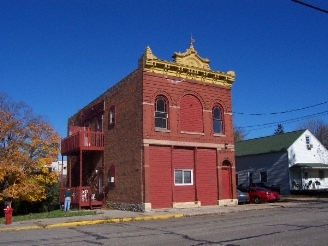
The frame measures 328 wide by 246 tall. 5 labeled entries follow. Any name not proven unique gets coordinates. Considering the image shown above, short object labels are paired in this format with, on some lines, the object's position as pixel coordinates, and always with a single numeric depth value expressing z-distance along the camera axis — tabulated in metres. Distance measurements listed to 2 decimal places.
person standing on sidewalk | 23.62
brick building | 22.36
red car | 27.88
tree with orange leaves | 25.83
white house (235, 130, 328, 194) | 39.62
